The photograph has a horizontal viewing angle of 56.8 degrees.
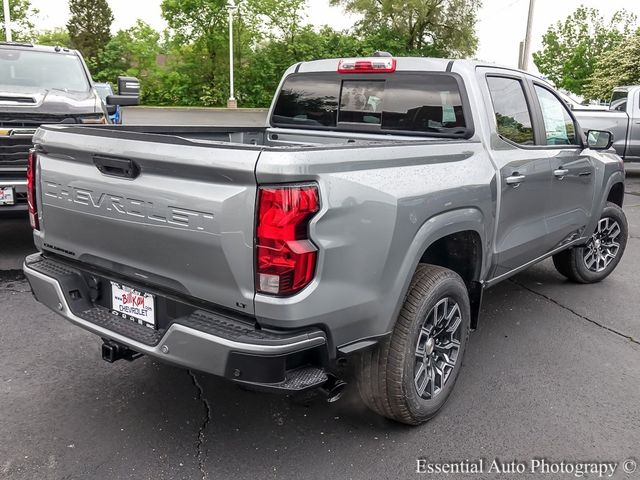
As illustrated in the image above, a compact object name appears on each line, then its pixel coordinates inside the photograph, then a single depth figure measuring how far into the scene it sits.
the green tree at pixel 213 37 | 35.88
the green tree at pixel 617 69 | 26.97
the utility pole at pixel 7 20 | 21.23
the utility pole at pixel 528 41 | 19.59
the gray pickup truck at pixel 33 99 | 5.88
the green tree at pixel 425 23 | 37.44
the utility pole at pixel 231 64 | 33.41
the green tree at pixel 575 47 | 46.22
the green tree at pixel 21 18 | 35.50
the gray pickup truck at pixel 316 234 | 2.32
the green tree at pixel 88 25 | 43.41
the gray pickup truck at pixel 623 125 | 12.34
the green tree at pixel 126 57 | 35.91
